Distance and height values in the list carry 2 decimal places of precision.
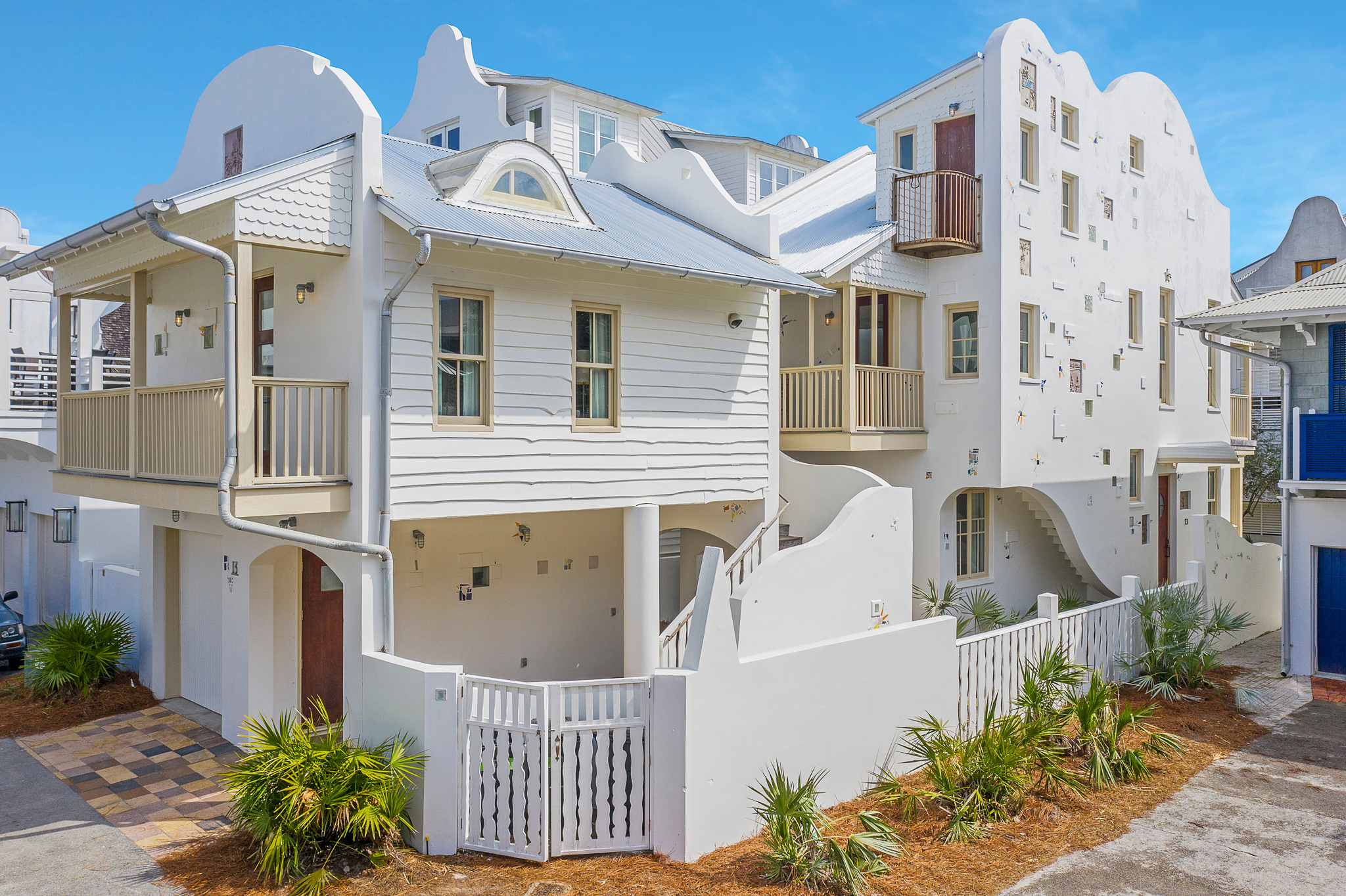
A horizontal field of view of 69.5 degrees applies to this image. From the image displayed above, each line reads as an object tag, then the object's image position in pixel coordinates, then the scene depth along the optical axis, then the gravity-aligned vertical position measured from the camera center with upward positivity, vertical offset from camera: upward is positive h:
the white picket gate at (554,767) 8.59 -2.86
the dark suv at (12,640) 15.91 -3.22
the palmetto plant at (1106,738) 10.57 -3.29
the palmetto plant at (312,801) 8.19 -3.08
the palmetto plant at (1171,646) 14.09 -2.94
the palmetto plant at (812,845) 8.02 -3.41
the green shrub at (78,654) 13.77 -3.02
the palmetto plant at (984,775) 9.42 -3.29
